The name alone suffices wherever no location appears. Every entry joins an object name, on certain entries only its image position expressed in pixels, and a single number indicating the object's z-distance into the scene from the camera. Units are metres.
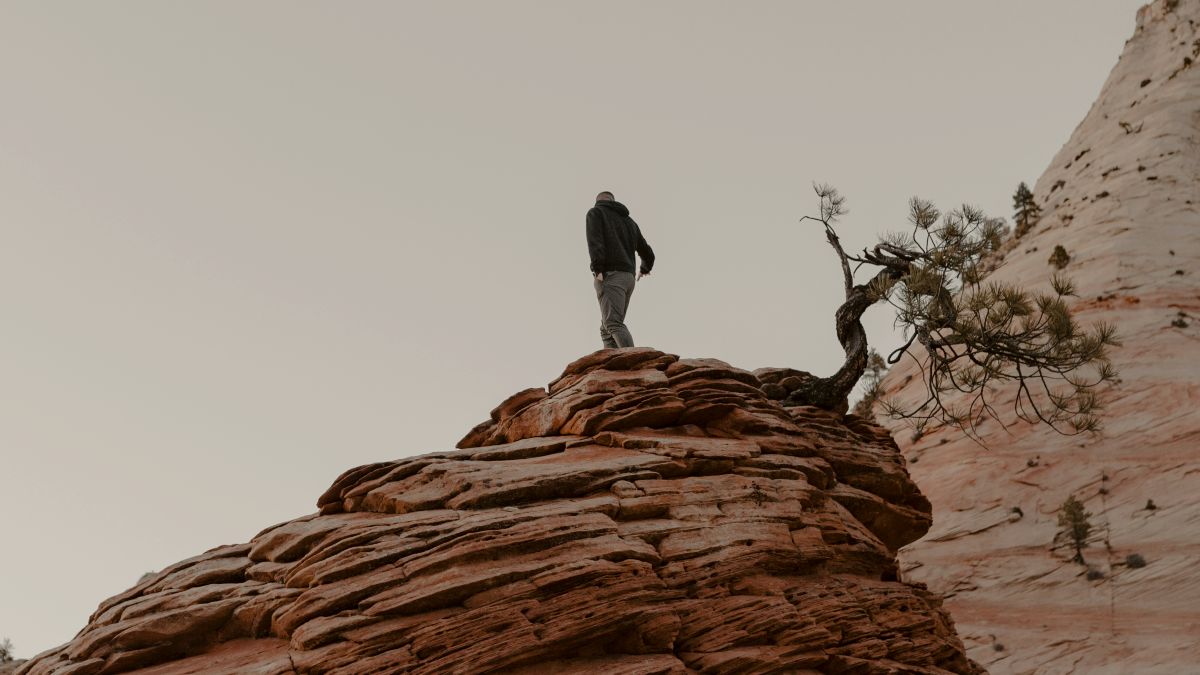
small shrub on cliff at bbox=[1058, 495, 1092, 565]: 25.45
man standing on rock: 16.81
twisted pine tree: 14.65
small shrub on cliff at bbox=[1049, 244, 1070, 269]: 39.03
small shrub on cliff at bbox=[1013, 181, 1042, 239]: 51.66
